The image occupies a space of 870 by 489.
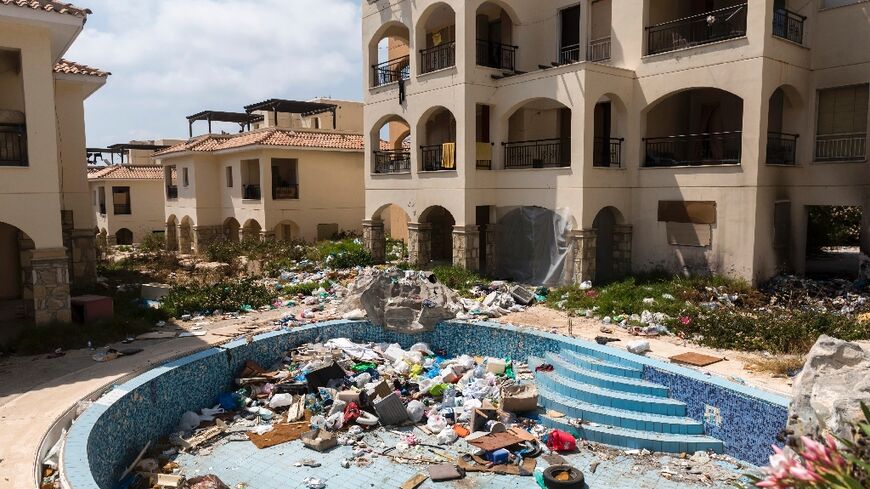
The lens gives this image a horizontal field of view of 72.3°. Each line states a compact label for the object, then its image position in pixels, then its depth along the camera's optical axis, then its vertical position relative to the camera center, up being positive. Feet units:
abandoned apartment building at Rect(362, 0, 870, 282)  57.93 +7.52
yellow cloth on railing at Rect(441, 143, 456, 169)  71.77 +5.32
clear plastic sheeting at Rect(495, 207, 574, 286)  64.08 -5.30
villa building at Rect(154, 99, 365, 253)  99.96 +3.40
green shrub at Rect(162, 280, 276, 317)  54.29 -9.15
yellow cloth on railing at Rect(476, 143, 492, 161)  70.92 +5.64
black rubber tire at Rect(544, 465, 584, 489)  30.27 -14.39
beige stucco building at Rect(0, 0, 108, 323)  42.37 +3.78
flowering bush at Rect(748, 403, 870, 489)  14.25 -6.77
